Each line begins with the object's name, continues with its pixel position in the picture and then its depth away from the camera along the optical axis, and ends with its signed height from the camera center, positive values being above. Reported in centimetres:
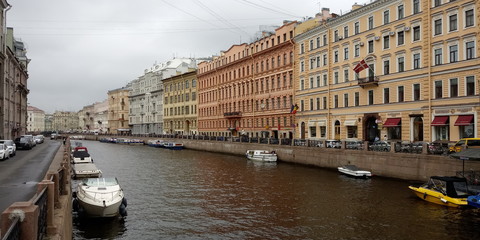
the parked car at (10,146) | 3581 -169
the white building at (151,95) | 11831 +1039
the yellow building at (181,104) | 9859 +613
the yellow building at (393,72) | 3522 +588
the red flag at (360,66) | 4222 +648
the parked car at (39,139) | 7534 -223
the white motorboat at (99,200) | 1857 -335
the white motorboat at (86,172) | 3203 -349
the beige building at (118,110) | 15075 +677
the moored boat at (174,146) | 7969 -355
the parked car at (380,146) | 3431 -157
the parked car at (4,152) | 3255 -200
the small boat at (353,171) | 3322 -360
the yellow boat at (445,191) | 2227 -361
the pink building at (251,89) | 6262 +720
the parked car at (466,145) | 2822 -116
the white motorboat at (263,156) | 4875 -337
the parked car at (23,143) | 4872 -182
